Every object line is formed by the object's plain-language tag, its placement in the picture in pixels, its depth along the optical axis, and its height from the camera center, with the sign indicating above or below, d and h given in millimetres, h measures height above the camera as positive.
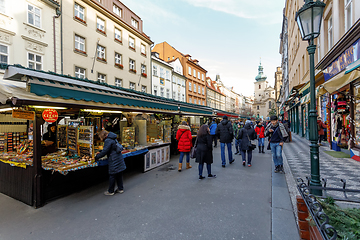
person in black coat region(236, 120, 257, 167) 7031 -841
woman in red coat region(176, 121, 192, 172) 6801 -729
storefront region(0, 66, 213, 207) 3855 -529
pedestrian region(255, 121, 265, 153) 9867 -850
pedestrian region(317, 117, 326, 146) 10984 -626
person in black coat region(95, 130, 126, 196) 4541 -963
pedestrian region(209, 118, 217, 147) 11262 -528
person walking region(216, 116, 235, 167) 7363 -560
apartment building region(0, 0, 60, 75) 11180 +5829
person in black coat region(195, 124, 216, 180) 5645 -888
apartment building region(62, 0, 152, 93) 15047 +7658
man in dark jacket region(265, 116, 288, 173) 5977 -651
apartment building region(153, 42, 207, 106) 36441 +10740
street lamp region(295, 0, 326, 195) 3218 +1500
